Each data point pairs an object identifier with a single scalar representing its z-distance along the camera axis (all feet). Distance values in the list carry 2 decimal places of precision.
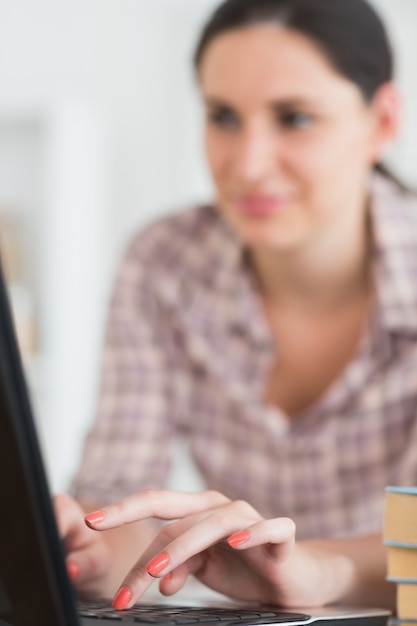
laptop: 2.17
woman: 4.22
